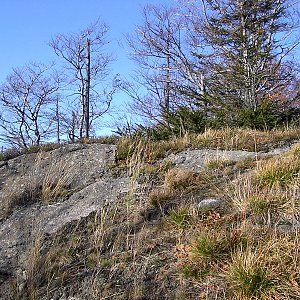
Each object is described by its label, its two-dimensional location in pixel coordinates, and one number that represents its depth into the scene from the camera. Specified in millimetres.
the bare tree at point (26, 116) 30625
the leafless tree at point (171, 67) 21477
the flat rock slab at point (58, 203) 4145
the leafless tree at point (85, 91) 28969
